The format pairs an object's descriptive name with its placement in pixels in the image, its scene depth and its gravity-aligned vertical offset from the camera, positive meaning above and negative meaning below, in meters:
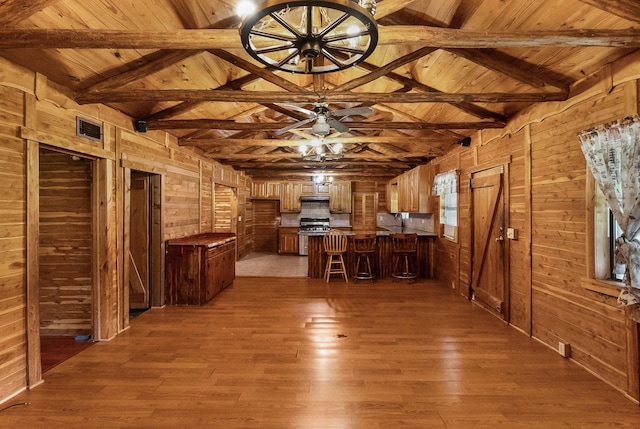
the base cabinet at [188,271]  4.38 -0.82
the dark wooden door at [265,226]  9.66 -0.35
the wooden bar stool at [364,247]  5.72 -0.62
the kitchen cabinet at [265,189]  9.22 +0.80
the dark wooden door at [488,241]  3.88 -0.37
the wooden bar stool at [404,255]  5.71 -0.82
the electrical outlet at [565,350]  2.82 -1.28
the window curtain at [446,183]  5.03 +0.55
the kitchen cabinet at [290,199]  9.12 +0.48
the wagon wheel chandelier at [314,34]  1.16 +0.81
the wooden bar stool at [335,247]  5.73 -0.61
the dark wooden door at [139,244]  4.23 -0.40
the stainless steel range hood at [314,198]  9.08 +0.51
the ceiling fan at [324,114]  3.06 +1.05
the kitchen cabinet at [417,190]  6.25 +0.53
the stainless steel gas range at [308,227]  8.86 -0.36
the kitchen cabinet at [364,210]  9.47 +0.14
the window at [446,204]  5.33 +0.20
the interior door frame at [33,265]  2.40 -0.40
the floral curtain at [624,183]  2.10 +0.22
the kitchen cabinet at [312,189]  9.11 +0.78
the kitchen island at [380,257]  6.18 -0.88
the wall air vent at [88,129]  2.91 +0.87
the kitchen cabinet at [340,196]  9.18 +0.57
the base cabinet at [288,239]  8.98 -0.71
